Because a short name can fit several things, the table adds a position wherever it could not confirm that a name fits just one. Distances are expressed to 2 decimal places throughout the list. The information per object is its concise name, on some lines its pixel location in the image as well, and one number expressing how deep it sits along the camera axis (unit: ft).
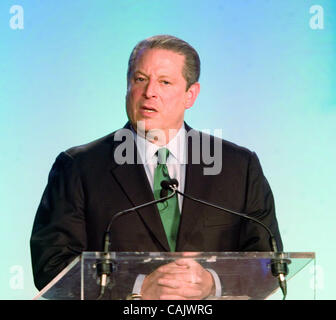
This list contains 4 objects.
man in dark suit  19.67
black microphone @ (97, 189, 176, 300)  14.48
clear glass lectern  14.58
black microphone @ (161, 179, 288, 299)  15.23
